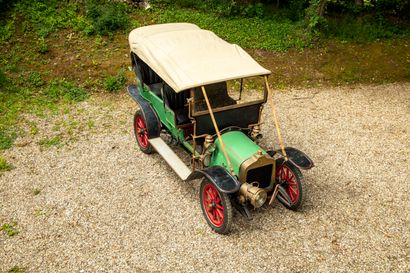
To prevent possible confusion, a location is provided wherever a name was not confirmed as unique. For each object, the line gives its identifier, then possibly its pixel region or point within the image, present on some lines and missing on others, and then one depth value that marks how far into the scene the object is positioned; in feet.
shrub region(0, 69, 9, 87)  33.37
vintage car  19.63
